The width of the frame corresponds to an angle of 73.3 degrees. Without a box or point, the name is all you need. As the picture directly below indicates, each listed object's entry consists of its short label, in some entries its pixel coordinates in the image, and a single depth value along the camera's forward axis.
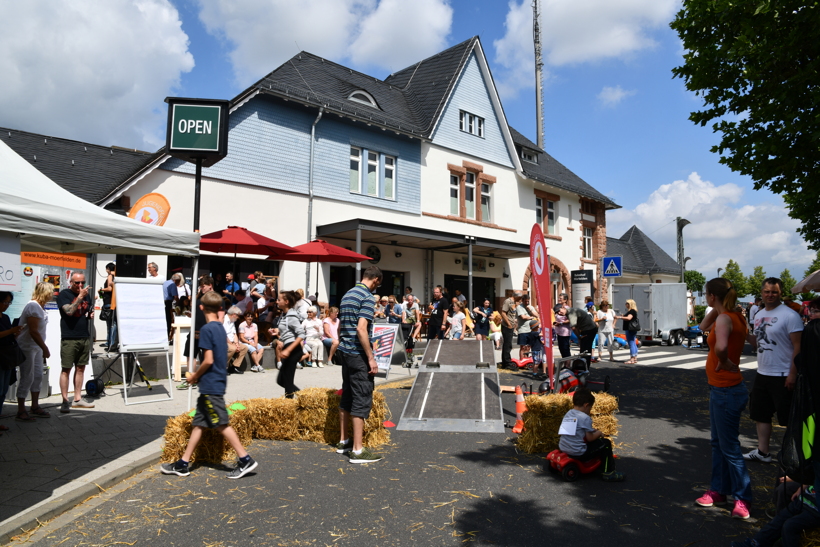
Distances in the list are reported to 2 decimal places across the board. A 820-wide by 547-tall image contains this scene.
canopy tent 4.21
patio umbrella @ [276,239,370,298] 13.34
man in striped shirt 5.72
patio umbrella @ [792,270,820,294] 11.09
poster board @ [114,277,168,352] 8.57
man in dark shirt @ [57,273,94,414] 7.26
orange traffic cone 7.13
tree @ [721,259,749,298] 70.86
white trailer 22.31
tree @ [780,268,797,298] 69.30
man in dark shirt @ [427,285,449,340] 15.38
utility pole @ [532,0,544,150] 41.72
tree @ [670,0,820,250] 8.06
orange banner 10.58
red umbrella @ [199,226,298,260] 11.17
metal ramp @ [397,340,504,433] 7.28
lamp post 30.48
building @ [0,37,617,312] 16.23
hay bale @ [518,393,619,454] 6.06
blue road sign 18.98
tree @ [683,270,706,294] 64.50
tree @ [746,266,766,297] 71.38
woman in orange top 4.23
